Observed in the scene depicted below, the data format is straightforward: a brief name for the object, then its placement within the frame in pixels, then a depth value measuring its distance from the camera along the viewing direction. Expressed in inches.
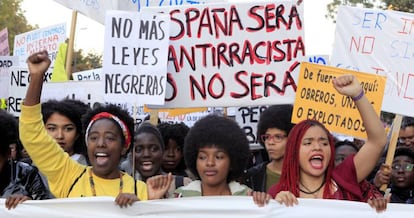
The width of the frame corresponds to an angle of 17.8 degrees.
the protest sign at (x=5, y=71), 542.8
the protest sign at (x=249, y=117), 506.1
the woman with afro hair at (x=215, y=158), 303.2
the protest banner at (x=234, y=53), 389.9
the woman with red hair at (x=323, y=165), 286.7
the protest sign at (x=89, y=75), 674.8
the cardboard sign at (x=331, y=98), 373.6
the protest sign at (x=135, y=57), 362.3
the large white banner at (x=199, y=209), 274.0
